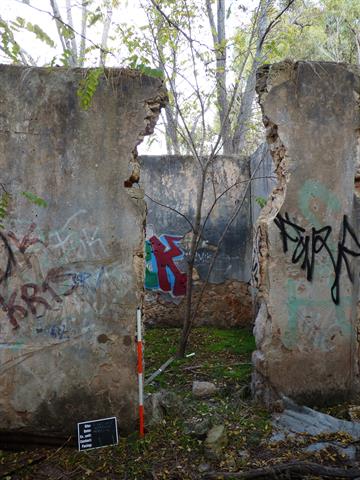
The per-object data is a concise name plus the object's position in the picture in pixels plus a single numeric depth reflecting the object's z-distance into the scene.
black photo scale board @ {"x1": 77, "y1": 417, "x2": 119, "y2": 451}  3.18
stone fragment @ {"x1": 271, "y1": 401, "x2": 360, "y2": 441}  3.33
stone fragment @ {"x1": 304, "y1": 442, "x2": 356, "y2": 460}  3.02
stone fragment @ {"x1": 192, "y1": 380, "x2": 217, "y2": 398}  4.08
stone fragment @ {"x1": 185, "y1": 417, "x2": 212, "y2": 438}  3.28
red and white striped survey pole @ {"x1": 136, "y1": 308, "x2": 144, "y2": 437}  3.31
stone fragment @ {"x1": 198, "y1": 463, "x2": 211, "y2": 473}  2.97
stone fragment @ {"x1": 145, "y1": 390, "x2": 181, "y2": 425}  3.47
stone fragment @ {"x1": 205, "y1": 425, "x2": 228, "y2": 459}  3.07
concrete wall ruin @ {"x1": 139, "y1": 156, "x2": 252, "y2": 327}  6.76
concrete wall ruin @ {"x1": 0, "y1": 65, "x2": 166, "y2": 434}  3.30
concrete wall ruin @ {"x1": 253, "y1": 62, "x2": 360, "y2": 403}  3.71
